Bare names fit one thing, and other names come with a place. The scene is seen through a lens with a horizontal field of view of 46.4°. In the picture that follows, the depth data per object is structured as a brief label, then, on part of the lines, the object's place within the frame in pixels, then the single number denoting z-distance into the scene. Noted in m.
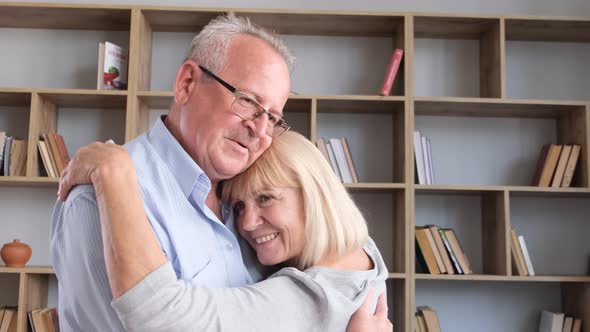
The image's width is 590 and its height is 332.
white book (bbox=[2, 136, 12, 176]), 3.45
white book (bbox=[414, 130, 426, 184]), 3.48
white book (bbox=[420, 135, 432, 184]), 3.49
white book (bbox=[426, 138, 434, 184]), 3.51
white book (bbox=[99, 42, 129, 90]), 3.49
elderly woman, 1.11
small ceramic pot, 3.38
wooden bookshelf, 3.41
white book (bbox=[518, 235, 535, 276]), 3.46
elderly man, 1.33
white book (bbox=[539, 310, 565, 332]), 3.52
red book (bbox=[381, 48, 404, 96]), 3.49
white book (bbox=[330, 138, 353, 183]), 3.49
